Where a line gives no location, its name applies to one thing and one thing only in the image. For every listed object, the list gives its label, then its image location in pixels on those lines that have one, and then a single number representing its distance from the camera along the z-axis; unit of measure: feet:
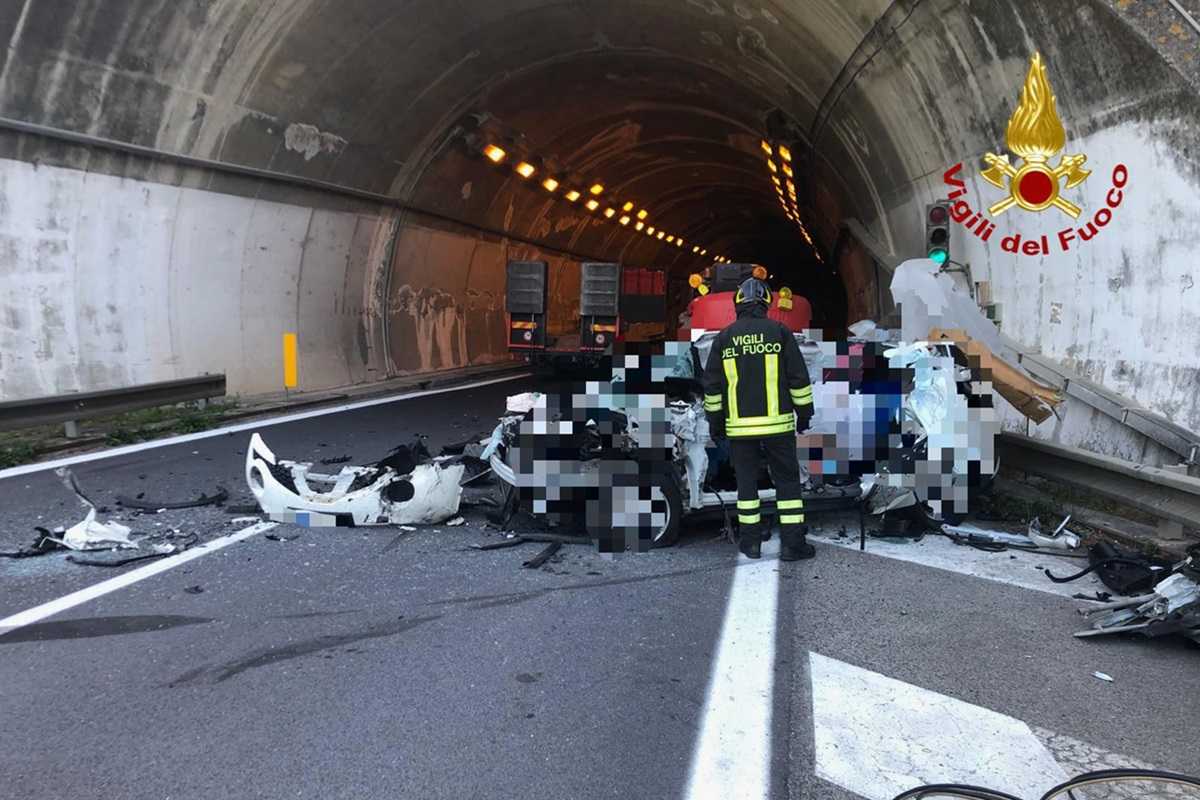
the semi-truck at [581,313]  60.44
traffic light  29.17
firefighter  17.93
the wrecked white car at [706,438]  18.97
